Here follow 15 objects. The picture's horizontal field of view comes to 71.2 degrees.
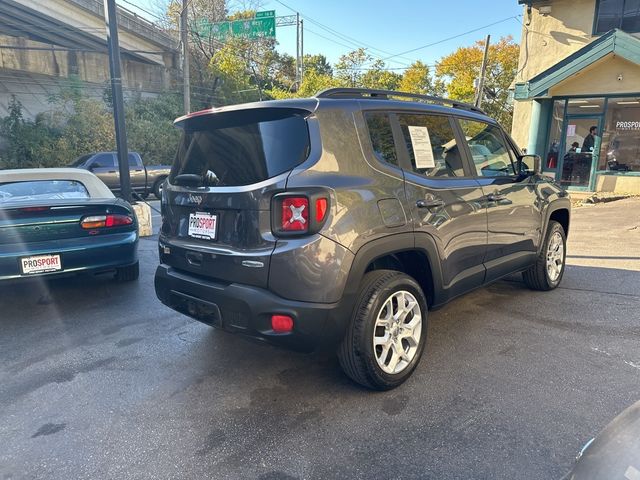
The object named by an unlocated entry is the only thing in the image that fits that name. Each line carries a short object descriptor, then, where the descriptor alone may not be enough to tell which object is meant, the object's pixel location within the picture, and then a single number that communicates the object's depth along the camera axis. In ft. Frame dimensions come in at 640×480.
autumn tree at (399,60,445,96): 136.26
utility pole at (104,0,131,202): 23.61
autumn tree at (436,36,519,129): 120.37
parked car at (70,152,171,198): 48.37
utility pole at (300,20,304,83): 108.30
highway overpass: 66.95
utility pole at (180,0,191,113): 65.57
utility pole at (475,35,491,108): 81.52
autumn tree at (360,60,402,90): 125.18
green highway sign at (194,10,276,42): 67.10
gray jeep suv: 8.66
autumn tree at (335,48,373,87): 124.98
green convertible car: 13.91
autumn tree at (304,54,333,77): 173.78
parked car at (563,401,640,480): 4.50
